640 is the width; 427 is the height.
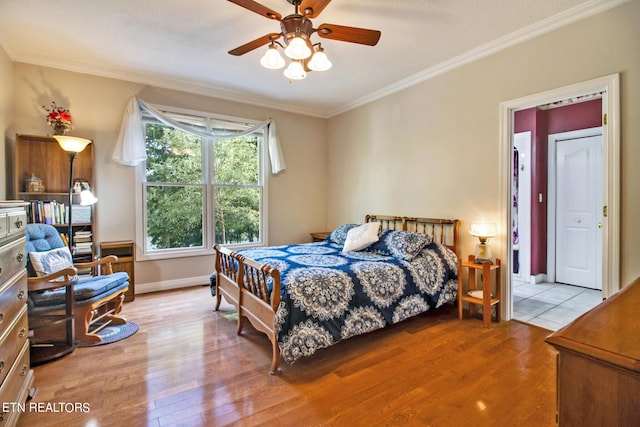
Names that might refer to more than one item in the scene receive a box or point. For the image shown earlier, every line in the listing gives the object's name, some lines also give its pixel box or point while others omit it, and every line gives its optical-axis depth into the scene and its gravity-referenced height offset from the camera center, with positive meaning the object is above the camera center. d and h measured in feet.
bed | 7.19 -2.05
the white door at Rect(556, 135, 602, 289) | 13.44 -0.13
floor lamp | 10.07 +2.17
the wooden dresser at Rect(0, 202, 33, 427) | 4.94 -1.79
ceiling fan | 6.59 +4.17
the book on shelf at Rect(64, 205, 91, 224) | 11.44 -0.01
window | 13.55 +1.21
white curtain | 12.32 +3.21
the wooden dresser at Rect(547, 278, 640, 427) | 2.15 -1.22
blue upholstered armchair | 8.08 -2.10
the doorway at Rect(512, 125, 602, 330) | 13.30 -0.51
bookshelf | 10.66 +1.13
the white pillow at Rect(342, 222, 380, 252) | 11.69 -1.03
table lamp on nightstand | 10.16 -0.86
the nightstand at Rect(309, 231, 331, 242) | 16.29 -1.36
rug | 8.72 -3.58
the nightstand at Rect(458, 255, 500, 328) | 9.80 -2.74
